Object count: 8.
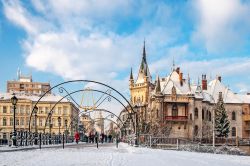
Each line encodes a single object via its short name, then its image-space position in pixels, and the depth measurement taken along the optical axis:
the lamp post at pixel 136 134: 20.45
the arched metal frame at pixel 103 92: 25.76
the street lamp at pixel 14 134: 18.85
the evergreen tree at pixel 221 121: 49.27
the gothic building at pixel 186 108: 49.08
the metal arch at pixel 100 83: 23.28
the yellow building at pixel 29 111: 64.74
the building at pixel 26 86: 95.65
